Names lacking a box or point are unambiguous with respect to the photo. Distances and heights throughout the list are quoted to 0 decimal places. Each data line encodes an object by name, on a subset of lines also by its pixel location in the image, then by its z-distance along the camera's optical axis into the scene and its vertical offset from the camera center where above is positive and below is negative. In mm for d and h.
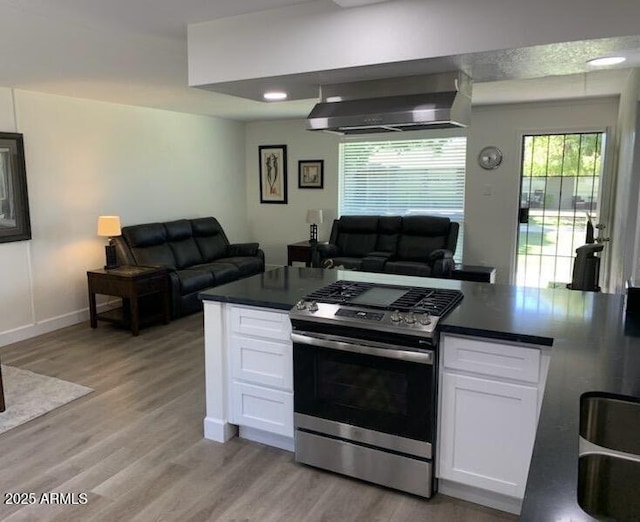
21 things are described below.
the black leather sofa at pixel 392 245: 5949 -676
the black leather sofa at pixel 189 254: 5535 -768
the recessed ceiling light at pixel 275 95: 3045 +575
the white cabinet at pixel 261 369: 2701 -955
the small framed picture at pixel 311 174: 7387 +245
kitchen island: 1068 -571
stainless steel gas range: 2281 -893
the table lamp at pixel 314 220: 7000 -393
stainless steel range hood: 2420 +420
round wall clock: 6234 +405
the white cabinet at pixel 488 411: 2145 -944
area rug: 3297 -1419
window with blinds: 6582 +178
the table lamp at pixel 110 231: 5238 -409
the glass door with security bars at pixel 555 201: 5918 -112
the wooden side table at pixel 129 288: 4930 -954
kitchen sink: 1241 -703
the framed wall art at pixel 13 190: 4574 +2
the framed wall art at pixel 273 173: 7688 +267
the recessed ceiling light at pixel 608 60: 2297 +592
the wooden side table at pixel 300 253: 6855 -823
